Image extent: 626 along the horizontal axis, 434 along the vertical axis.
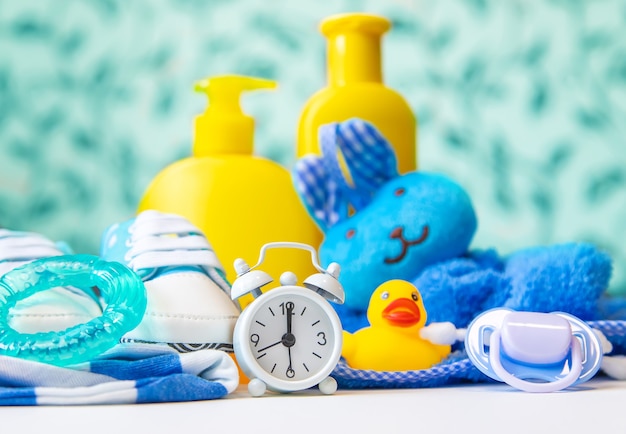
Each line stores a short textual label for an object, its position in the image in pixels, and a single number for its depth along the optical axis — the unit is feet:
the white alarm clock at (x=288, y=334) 1.74
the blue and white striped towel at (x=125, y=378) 1.55
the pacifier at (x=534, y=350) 1.75
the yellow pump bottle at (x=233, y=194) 2.61
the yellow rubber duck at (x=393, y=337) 1.89
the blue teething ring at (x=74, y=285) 1.66
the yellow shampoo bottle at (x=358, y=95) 2.76
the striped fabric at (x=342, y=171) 2.43
